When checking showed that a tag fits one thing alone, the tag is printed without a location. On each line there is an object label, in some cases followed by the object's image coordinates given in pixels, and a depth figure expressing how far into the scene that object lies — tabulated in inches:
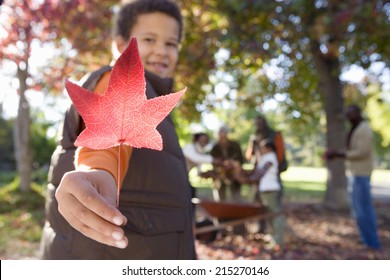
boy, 44.9
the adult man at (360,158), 198.5
